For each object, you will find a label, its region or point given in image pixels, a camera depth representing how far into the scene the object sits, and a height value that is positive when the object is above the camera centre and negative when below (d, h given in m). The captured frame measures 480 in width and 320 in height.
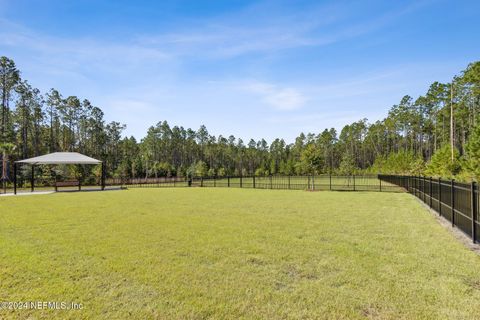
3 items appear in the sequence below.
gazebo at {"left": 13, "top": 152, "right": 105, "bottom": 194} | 26.23 +0.82
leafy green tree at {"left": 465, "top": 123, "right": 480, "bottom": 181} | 23.40 +0.80
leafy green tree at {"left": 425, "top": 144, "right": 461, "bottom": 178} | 28.62 -0.11
